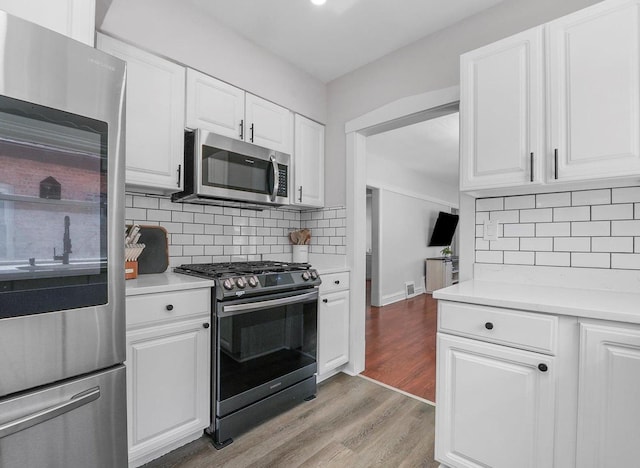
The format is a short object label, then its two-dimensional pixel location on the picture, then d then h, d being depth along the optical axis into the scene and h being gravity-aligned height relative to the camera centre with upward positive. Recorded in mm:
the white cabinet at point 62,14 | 982 +693
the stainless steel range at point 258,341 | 1787 -673
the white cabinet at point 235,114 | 2105 +855
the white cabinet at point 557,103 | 1354 +612
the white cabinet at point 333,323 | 2447 -707
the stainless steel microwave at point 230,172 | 2047 +419
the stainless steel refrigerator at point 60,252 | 800 -53
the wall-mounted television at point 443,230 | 6977 +82
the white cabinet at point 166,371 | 1521 -696
